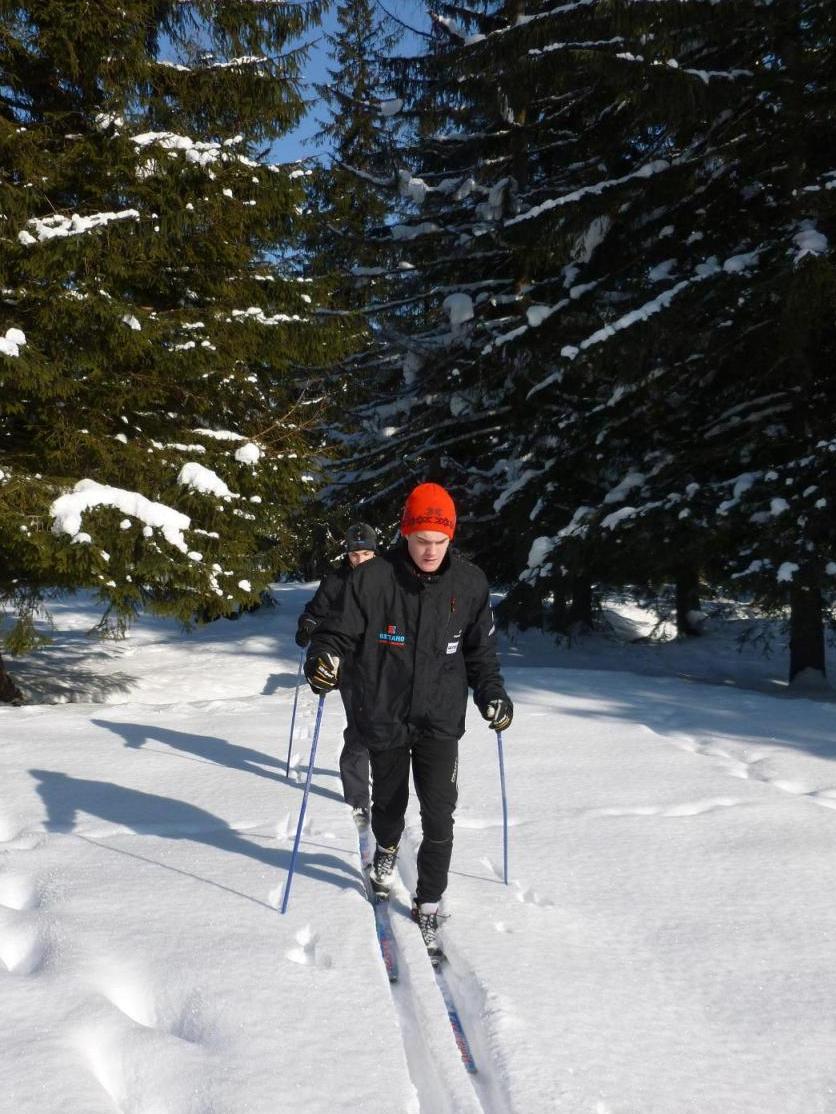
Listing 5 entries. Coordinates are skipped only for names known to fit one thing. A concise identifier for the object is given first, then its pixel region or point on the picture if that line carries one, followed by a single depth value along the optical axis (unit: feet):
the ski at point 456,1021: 10.15
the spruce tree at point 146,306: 27.02
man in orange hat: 13.07
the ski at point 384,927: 12.48
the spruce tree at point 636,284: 32.63
